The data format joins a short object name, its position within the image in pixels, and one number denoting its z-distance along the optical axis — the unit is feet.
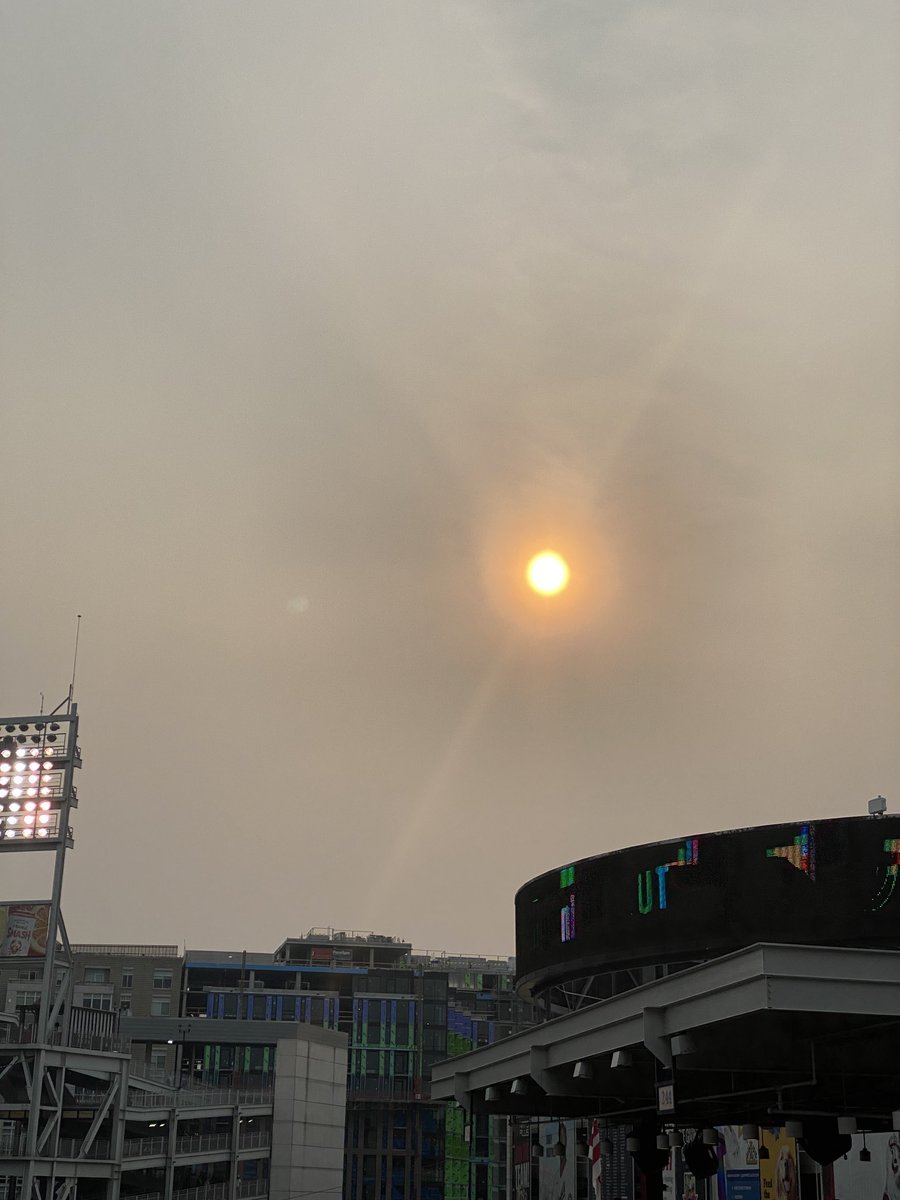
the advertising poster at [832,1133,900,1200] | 151.53
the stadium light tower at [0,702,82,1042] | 220.02
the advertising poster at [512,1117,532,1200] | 382.83
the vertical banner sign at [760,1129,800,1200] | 176.76
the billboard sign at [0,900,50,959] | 213.05
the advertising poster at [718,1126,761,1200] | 184.65
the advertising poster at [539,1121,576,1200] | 341.41
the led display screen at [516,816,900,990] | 146.41
